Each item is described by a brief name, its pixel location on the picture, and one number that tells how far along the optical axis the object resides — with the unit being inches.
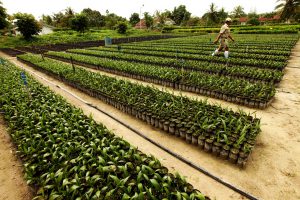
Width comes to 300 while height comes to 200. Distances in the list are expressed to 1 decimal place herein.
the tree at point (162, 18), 3065.9
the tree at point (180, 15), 3383.4
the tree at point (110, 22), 2679.6
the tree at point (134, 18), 3794.3
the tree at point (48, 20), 3176.7
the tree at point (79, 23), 1707.7
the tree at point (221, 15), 2578.7
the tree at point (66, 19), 2314.5
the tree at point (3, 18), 1500.7
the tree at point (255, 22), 2156.3
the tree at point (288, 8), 2075.5
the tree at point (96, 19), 2835.9
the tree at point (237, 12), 3575.3
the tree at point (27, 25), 1455.5
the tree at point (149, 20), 2793.8
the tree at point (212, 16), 2582.4
